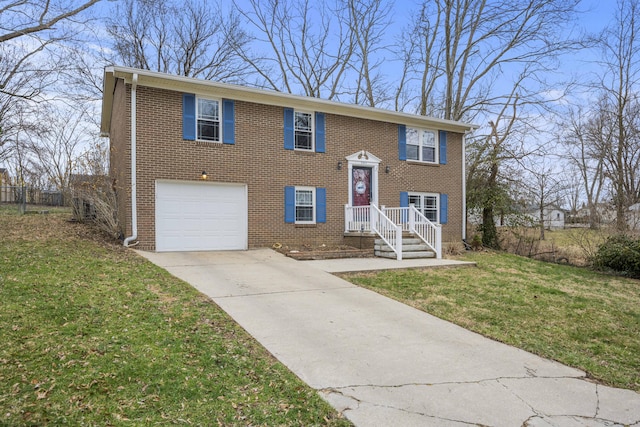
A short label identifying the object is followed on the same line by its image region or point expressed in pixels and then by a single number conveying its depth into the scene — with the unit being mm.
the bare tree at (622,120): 16688
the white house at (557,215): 49406
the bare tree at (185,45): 23734
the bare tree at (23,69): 12258
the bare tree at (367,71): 24266
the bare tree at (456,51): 20953
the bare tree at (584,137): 18375
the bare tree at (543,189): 18984
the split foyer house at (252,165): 10805
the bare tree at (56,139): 18748
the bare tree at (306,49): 24422
